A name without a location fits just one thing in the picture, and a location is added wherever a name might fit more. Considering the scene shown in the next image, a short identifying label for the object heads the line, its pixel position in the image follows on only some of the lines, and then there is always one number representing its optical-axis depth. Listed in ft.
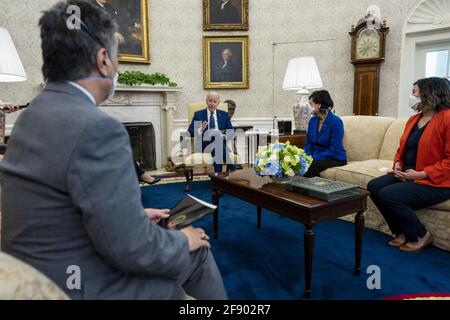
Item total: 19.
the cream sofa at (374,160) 9.06
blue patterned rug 7.21
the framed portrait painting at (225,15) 21.60
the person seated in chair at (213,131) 16.28
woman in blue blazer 12.63
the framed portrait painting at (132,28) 19.80
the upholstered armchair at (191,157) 15.93
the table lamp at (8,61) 11.93
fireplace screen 20.85
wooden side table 15.96
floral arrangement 8.72
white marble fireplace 19.55
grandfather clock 19.70
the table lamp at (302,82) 16.87
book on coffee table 7.35
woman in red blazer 8.83
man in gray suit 2.85
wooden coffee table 6.98
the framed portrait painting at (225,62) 22.03
